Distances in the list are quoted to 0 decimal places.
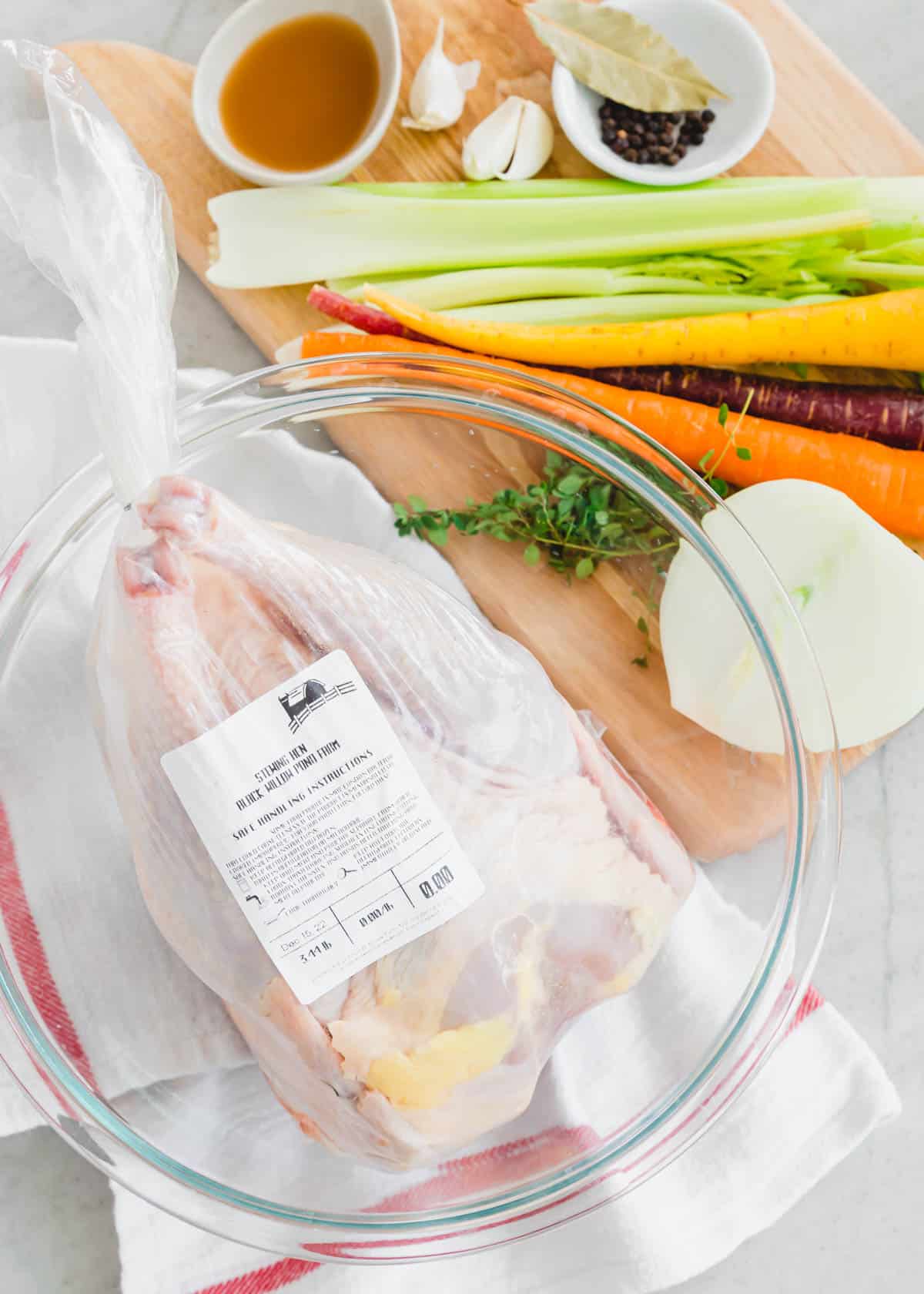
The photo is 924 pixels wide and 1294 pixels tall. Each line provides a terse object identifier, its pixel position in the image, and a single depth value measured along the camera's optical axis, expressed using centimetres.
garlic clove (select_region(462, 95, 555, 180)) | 57
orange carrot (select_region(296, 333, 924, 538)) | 56
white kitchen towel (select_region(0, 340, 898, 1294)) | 54
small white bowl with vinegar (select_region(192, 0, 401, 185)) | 58
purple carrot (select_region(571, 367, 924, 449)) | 57
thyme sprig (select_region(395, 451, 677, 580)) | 55
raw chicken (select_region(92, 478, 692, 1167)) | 47
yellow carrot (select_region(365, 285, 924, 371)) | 56
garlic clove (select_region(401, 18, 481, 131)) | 57
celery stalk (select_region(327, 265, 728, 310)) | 58
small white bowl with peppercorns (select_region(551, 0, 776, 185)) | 57
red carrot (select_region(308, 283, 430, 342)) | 57
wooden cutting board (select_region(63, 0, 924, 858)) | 56
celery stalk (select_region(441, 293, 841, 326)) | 57
